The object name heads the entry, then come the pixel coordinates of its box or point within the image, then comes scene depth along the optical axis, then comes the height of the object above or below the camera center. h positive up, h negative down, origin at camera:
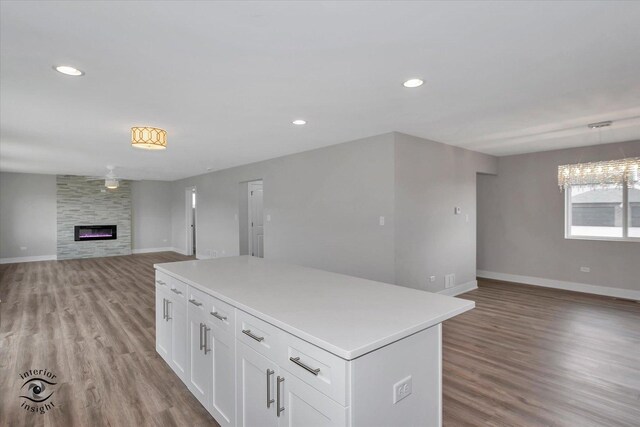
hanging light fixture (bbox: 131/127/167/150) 3.38 +0.81
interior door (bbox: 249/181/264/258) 7.90 -0.05
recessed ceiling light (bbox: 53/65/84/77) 2.32 +1.05
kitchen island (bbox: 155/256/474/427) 1.26 -0.63
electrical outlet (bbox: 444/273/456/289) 5.11 -1.07
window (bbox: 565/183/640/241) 5.05 +0.01
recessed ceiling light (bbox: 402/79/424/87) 2.63 +1.08
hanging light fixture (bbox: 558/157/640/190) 4.34 +0.56
